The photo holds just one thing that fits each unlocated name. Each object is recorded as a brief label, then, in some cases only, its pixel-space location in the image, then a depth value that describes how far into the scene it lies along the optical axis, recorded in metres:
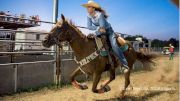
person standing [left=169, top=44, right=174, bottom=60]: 22.85
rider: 5.52
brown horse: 5.29
